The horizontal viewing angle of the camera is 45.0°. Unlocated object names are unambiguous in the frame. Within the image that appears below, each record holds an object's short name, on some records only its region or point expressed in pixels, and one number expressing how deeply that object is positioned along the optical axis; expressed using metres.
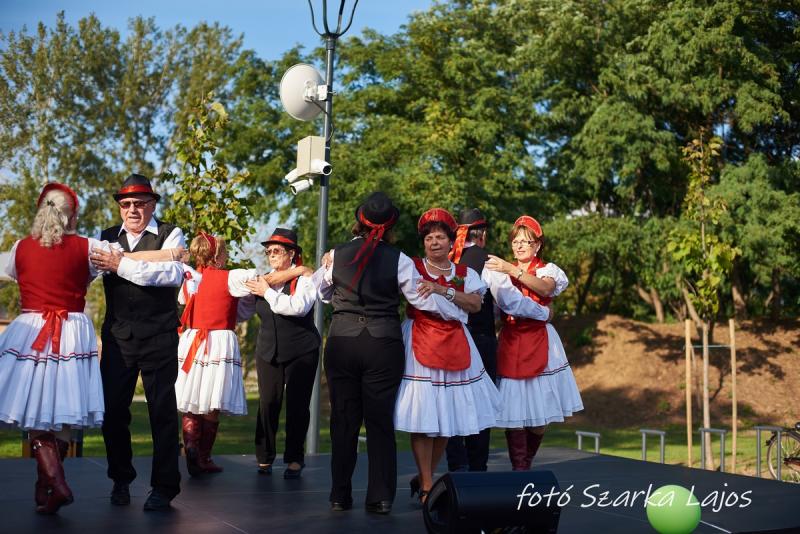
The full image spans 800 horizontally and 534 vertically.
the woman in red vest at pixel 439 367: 5.39
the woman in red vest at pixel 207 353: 6.65
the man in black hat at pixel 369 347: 5.32
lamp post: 8.38
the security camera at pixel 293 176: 8.60
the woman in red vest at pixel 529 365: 6.34
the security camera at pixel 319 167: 8.41
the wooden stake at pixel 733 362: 10.47
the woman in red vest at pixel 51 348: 4.84
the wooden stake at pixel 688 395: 9.93
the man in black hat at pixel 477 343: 6.46
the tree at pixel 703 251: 11.05
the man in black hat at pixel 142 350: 5.19
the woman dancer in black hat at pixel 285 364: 6.68
